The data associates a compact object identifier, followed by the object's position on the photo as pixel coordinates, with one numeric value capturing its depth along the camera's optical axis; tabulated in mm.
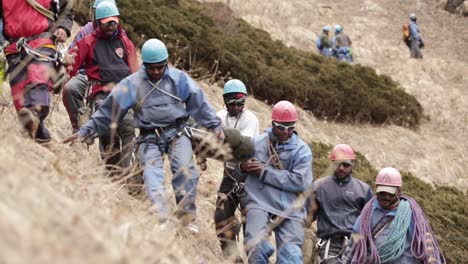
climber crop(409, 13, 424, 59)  55437
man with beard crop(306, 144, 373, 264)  17187
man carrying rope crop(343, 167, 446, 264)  15531
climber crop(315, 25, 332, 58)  50750
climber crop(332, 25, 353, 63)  51000
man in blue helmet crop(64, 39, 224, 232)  13961
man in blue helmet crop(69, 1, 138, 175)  15914
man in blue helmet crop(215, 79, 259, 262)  15805
